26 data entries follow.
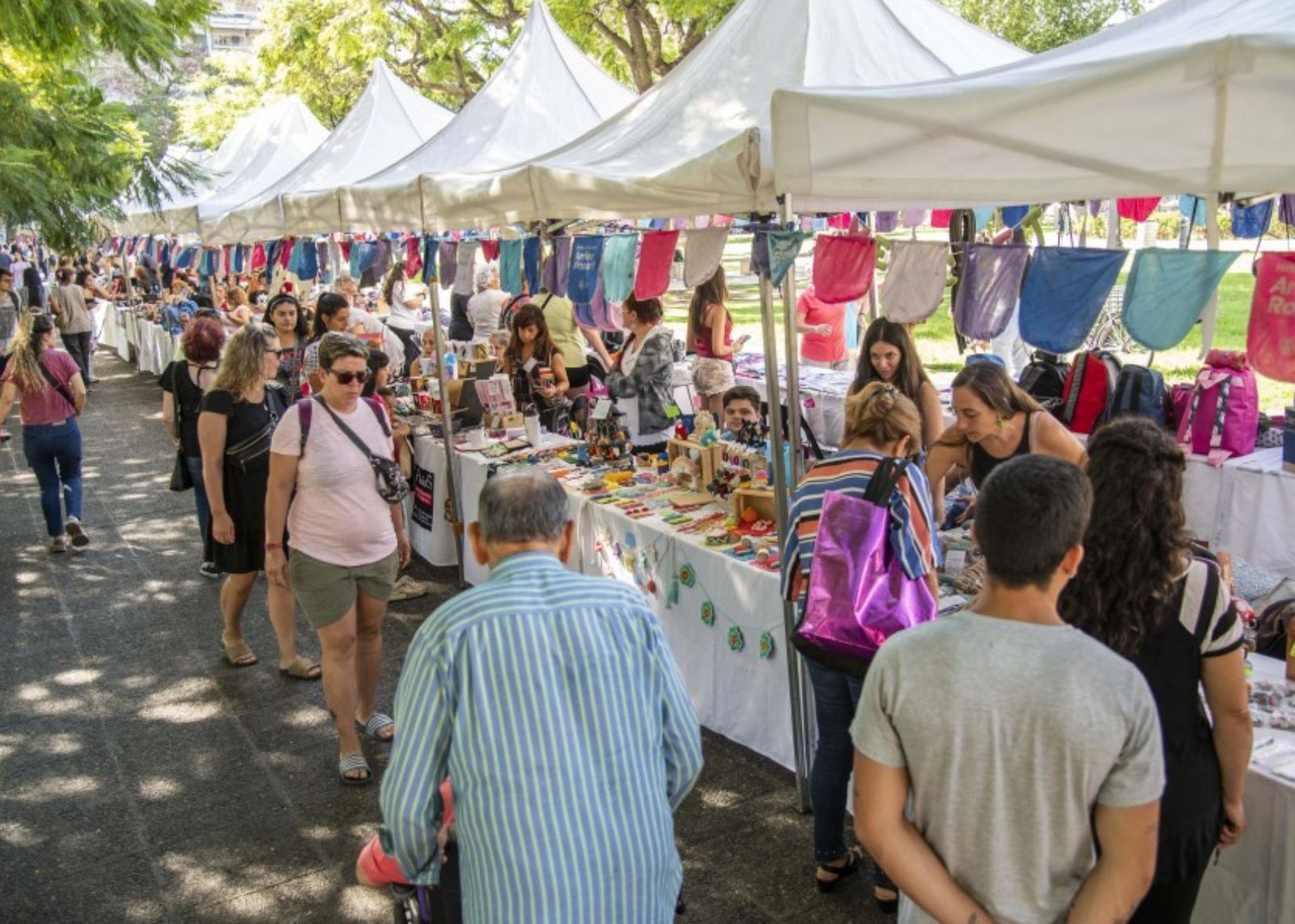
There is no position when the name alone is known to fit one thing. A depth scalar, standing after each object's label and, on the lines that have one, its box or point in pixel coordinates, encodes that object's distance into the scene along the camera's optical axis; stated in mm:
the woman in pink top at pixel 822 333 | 9383
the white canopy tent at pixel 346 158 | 8625
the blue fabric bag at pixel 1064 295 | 3434
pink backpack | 5957
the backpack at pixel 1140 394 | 6309
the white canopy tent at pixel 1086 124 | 2818
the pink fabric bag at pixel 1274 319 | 2998
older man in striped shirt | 1951
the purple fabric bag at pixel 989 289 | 3631
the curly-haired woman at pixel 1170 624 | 2203
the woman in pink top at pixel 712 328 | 7152
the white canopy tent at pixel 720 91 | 4473
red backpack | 6465
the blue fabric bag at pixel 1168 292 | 3115
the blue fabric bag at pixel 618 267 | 5452
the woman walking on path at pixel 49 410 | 7270
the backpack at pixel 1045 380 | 6930
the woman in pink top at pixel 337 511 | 4219
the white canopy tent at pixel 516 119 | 7242
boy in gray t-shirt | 1763
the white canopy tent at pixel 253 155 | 12993
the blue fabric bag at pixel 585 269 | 5785
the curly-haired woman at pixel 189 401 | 6316
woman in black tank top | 3951
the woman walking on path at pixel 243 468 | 4977
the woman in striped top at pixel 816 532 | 3131
